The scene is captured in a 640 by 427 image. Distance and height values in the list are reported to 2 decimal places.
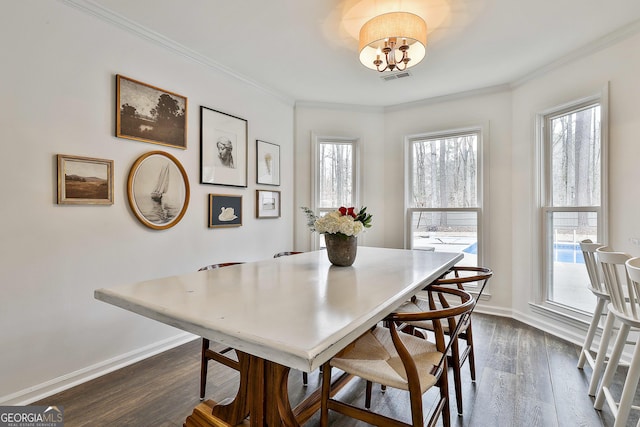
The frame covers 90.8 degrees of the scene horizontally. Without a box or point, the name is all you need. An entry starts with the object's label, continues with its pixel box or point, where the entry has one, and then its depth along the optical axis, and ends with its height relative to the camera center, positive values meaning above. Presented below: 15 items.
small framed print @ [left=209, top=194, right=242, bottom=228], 3.04 +0.01
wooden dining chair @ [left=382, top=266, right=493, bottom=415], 1.77 -0.76
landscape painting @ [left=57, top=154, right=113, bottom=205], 2.05 +0.21
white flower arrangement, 1.87 -0.07
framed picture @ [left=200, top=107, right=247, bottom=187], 2.98 +0.63
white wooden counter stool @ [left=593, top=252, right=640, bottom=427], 1.48 -0.63
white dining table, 0.86 -0.34
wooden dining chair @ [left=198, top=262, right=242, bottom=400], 1.84 -0.87
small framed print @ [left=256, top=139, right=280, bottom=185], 3.57 +0.57
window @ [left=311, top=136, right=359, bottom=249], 4.24 +0.52
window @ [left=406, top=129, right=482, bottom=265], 3.87 +0.25
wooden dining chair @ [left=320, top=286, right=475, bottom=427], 1.17 -0.66
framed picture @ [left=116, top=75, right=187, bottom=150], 2.37 +0.79
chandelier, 2.02 +1.19
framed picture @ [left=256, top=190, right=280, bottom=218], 3.56 +0.09
